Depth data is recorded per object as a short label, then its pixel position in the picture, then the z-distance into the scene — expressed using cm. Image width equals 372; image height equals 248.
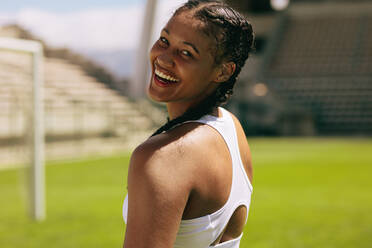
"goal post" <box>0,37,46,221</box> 460
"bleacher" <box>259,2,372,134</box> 2105
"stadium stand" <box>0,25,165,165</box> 716
